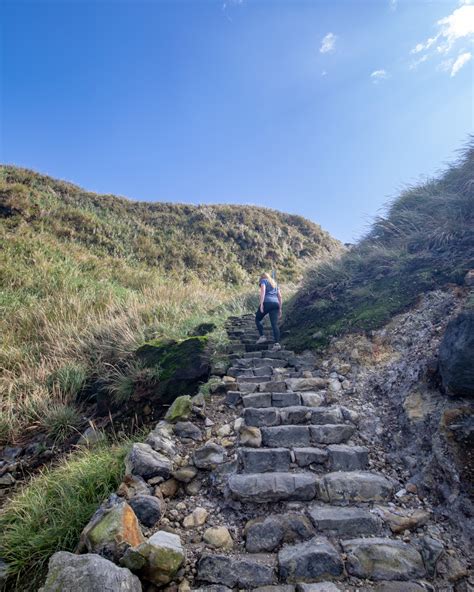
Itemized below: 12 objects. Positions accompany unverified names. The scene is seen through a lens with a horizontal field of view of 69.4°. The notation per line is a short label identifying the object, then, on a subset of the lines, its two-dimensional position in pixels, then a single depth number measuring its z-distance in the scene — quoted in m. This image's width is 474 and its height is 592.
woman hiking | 7.08
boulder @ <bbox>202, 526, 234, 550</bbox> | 2.61
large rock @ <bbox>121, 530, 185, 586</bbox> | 2.22
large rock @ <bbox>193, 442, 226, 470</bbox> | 3.33
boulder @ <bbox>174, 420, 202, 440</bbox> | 3.80
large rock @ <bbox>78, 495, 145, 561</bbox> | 2.28
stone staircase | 2.37
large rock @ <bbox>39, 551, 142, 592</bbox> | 1.88
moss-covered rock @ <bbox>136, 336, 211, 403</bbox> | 5.05
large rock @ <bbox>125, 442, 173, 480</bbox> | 3.12
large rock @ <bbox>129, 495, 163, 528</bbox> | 2.72
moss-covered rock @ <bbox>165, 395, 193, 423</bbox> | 4.02
